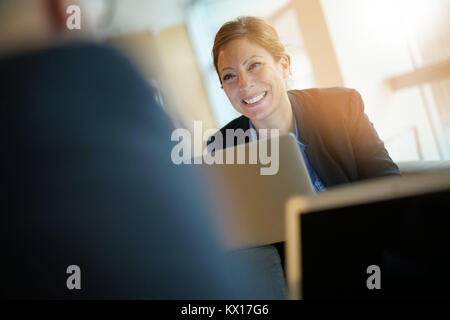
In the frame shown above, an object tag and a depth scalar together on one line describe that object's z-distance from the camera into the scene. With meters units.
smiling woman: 1.35
